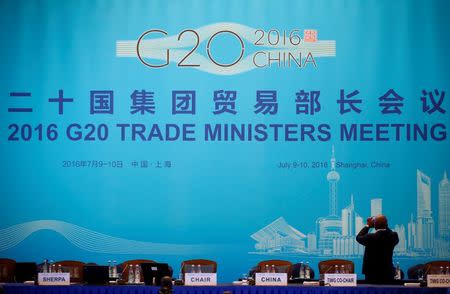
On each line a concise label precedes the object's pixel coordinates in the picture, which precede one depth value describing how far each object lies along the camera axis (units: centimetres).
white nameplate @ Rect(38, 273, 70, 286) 1436
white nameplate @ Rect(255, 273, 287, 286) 1423
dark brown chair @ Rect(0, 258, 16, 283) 1630
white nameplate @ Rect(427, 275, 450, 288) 1410
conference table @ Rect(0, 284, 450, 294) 1384
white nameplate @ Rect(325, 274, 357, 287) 1416
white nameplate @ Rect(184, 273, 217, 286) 1423
